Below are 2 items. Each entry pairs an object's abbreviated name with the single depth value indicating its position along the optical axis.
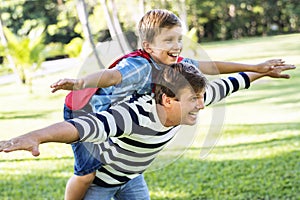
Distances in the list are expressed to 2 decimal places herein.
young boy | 3.14
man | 2.67
